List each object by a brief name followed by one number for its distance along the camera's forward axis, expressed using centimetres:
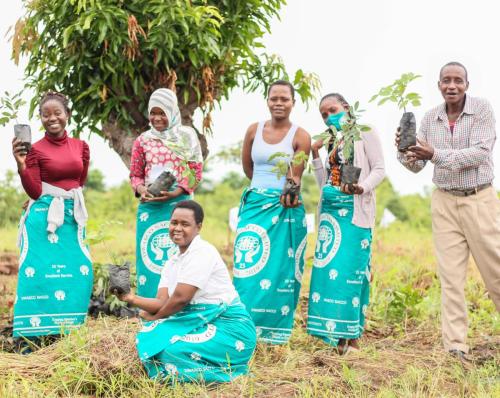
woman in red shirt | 496
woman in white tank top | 497
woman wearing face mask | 488
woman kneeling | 402
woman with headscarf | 520
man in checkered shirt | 479
